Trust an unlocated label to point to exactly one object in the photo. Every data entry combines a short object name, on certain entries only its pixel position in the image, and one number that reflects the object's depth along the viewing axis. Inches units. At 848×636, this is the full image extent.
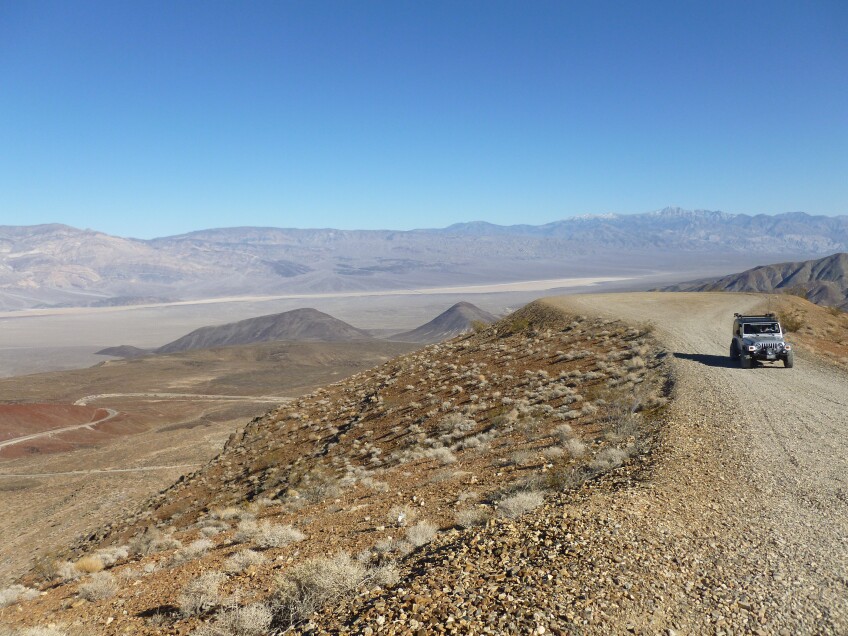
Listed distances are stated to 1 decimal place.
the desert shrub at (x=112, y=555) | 487.3
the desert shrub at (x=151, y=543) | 487.5
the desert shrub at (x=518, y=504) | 343.1
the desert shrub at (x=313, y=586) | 258.2
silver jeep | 765.9
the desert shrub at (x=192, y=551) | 409.1
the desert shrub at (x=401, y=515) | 384.2
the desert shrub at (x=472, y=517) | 346.3
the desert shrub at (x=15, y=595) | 386.3
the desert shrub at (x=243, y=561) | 342.6
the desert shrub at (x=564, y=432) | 518.0
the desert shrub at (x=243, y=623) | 251.4
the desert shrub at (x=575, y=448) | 464.3
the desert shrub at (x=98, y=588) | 342.3
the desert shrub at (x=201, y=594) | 293.4
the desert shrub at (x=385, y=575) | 265.9
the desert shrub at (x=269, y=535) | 387.2
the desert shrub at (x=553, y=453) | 473.8
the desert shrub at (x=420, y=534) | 327.3
